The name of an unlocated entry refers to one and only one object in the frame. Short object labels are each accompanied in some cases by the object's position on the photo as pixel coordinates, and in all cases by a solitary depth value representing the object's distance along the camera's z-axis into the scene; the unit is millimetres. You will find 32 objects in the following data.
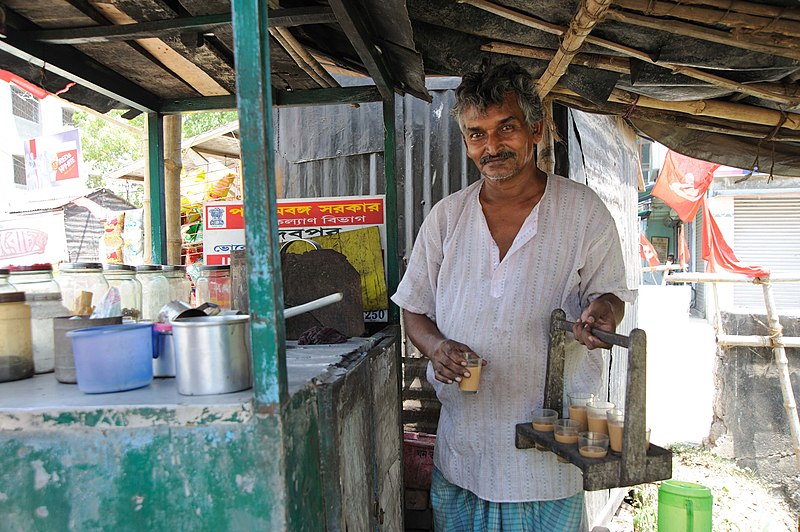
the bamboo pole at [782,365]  6718
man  2100
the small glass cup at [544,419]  1935
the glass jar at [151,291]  1930
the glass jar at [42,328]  1466
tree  17672
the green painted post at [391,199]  2779
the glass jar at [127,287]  1785
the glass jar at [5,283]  1484
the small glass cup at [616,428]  1710
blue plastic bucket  1188
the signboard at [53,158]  12297
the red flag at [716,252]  9508
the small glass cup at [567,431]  1791
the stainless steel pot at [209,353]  1132
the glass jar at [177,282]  2040
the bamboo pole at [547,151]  3438
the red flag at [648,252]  13367
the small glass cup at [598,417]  1841
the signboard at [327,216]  2900
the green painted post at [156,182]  2994
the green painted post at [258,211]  1083
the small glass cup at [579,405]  1929
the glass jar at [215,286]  2314
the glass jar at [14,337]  1367
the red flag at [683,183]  9953
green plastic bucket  3006
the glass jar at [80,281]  1691
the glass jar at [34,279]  1526
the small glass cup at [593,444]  1669
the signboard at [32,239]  10328
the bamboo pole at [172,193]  3264
